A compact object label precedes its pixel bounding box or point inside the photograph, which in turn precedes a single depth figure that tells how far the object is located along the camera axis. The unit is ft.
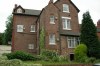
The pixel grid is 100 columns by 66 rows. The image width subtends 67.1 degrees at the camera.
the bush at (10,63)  21.35
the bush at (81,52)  39.64
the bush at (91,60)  36.74
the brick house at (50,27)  45.88
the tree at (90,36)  40.27
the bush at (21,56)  38.40
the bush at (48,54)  41.16
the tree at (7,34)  91.22
